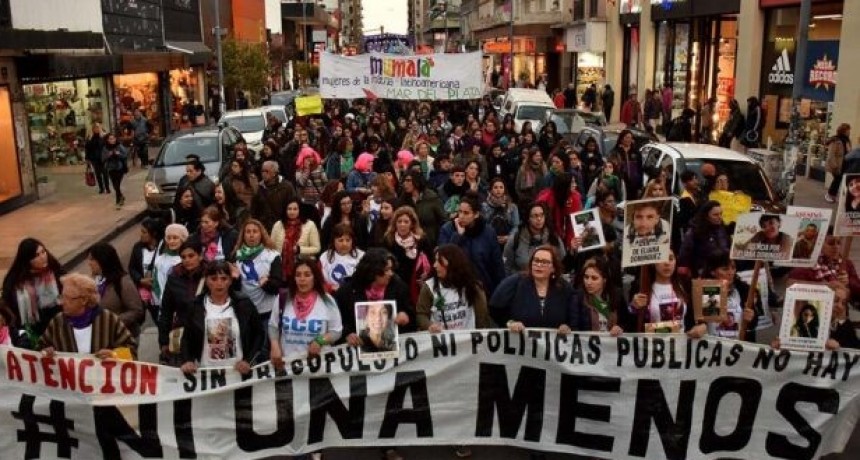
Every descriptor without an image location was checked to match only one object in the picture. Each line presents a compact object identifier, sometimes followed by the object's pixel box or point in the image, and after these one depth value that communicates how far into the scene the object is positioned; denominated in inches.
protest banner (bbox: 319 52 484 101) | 788.6
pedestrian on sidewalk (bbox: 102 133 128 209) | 698.8
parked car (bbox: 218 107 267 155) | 891.7
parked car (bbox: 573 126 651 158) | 649.6
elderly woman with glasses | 220.7
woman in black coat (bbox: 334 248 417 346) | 238.5
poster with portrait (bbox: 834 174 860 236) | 273.3
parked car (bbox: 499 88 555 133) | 951.0
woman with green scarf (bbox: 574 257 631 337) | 239.8
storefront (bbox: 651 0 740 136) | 1035.9
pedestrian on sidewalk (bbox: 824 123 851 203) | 627.5
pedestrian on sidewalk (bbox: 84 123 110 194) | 747.0
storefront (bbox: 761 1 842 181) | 757.9
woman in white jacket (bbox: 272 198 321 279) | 322.0
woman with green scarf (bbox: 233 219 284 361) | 275.6
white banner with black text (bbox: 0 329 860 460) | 222.5
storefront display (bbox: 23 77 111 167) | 825.5
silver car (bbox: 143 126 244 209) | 629.0
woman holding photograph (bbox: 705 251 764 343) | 248.7
